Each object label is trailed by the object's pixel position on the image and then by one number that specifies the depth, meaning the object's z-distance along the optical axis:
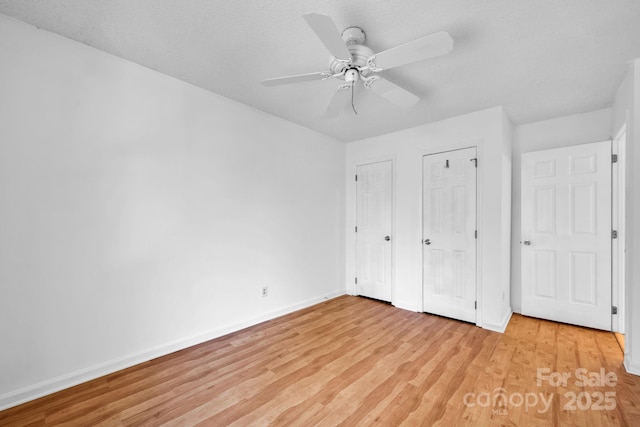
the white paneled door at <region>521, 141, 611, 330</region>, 2.96
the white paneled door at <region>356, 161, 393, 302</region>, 3.96
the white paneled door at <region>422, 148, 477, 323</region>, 3.20
